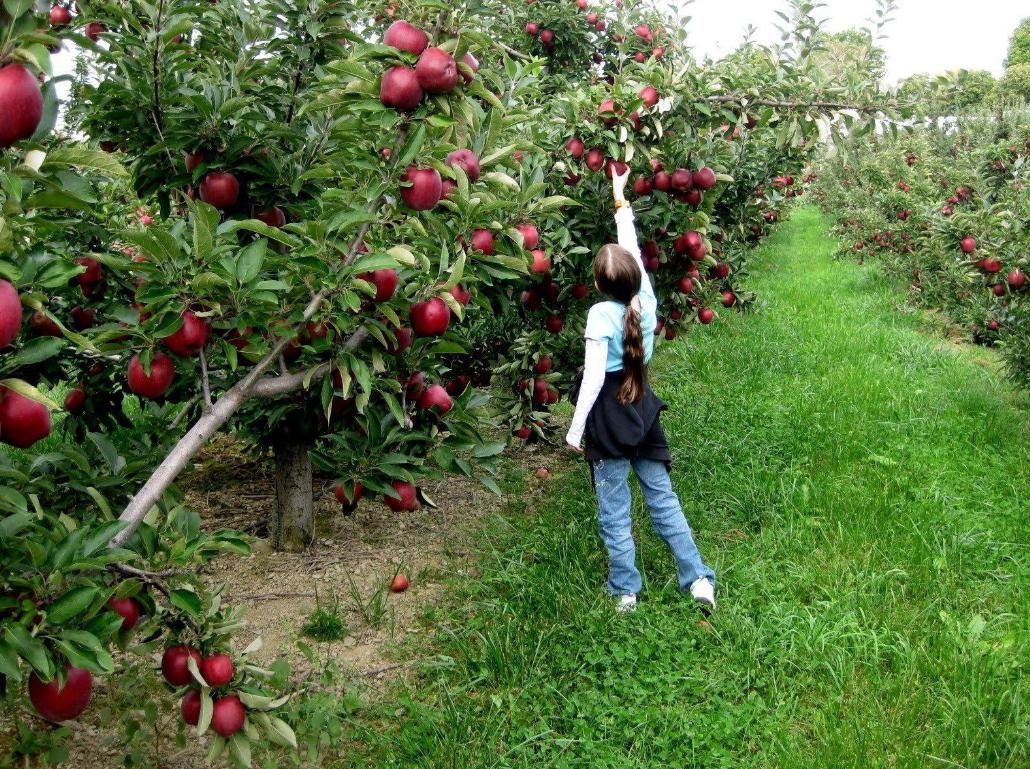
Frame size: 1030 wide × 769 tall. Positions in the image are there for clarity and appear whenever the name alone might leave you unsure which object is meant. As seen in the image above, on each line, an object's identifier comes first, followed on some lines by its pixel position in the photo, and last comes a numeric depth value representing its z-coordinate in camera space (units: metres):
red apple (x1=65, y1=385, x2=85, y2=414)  3.05
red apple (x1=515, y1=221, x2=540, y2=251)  2.74
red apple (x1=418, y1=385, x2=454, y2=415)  2.63
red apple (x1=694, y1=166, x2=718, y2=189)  3.68
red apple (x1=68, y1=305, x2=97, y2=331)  2.80
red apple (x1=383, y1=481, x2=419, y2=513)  2.65
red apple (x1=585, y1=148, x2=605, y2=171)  3.51
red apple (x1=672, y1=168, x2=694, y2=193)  3.66
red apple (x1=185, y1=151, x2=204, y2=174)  2.67
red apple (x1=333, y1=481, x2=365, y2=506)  2.53
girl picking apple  3.02
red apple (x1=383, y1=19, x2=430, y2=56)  1.87
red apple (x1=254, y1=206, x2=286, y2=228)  2.79
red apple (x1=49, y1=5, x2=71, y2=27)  2.64
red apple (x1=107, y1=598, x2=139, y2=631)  1.73
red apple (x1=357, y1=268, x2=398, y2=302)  2.16
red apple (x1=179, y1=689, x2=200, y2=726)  1.84
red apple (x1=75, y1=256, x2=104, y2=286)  2.58
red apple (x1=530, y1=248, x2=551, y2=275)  3.10
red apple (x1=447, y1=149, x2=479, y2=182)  2.27
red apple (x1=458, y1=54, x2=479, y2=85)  1.91
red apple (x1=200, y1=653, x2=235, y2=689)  1.80
